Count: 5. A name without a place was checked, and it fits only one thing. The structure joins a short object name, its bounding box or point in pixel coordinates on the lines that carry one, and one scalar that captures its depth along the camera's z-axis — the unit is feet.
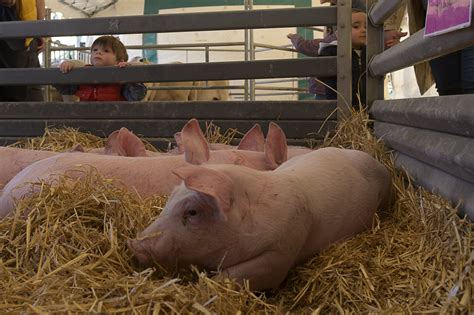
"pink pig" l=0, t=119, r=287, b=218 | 8.60
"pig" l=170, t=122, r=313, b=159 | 11.29
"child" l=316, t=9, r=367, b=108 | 15.01
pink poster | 6.14
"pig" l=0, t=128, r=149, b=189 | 11.14
